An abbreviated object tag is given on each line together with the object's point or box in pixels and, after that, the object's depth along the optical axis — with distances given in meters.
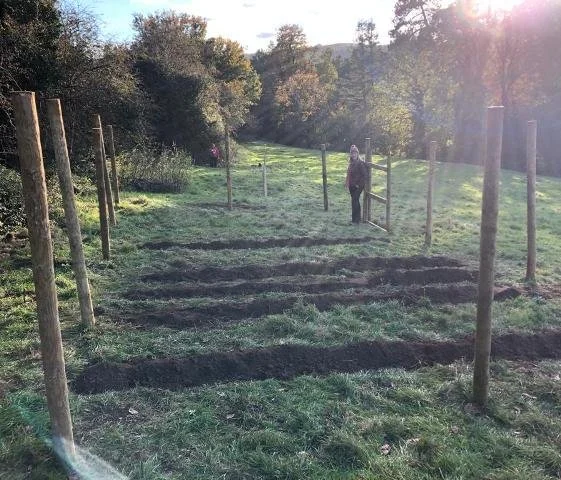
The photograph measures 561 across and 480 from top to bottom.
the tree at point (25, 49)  10.05
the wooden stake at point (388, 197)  10.88
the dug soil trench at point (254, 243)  9.82
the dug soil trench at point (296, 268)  7.99
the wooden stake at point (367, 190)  11.90
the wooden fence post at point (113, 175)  12.25
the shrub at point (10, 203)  9.29
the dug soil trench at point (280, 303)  6.20
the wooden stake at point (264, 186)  16.97
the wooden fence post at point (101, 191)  8.12
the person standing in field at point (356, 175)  12.02
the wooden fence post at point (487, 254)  4.14
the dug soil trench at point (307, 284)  7.22
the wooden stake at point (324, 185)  13.97
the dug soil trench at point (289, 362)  4.72
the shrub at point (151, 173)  16.84
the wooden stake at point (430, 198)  10.18
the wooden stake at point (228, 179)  13.55
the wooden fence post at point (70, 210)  5.49
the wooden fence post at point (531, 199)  7.54
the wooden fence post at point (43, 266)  3.21
